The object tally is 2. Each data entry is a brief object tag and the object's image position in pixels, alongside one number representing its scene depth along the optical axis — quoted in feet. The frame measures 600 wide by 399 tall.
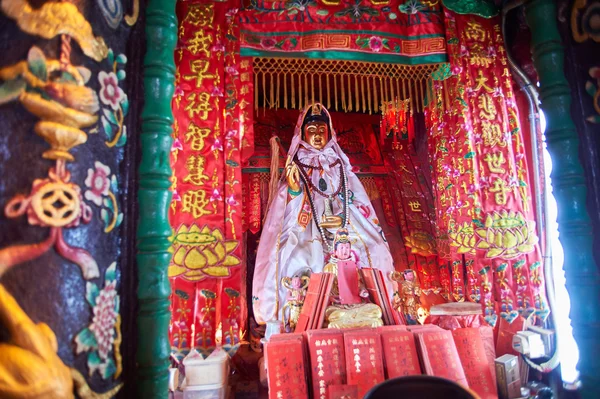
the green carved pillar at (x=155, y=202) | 4.11
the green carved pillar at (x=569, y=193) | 5.13
